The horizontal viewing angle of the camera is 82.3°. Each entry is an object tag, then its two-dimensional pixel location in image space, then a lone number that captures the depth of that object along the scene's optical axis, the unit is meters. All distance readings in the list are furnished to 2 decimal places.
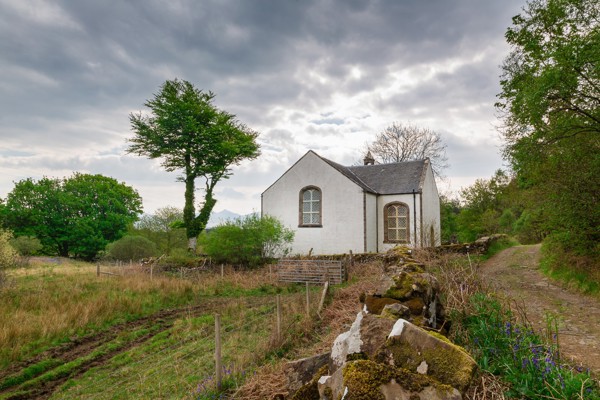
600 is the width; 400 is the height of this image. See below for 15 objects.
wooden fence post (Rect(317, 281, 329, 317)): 8.86
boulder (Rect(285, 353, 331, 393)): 3.48
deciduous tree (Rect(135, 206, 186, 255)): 35.44
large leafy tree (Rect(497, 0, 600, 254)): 9.53
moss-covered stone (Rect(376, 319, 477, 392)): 2.56
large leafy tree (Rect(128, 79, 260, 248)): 29.36
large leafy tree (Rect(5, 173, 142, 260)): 40.38
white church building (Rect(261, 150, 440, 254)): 22.59
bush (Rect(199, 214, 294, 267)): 20.97
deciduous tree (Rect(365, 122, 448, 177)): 37.22
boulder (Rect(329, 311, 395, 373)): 2.95
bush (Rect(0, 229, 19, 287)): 14.21
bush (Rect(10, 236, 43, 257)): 32.86
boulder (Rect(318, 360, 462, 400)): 2.36
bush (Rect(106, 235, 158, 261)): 30.08
